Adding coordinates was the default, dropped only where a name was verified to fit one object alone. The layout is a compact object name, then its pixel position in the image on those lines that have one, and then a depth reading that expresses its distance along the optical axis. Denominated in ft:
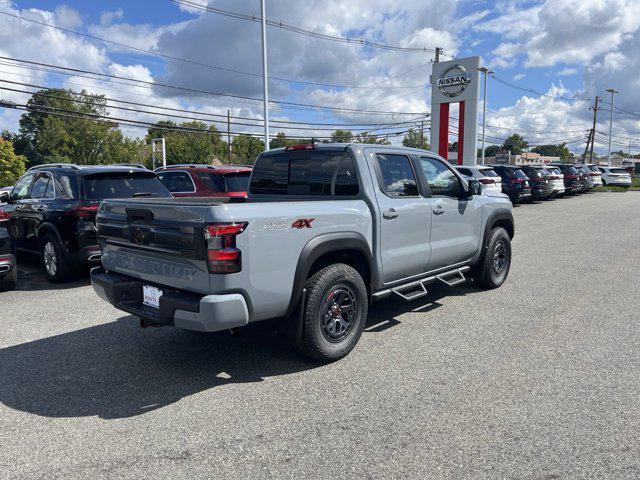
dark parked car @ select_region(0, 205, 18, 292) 21.76
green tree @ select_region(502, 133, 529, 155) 472.03
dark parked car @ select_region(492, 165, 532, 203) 66.90
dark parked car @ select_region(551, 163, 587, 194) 84.94
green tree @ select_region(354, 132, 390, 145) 174.66
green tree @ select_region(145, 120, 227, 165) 246.88
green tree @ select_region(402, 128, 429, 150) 285.02
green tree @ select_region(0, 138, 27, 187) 145.69
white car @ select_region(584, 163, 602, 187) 94.53
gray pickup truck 11.43
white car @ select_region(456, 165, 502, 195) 56.35
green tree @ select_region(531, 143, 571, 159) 553.03
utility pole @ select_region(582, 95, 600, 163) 211.61
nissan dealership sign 85.87
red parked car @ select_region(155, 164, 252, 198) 30.63
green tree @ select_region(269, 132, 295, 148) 206.15
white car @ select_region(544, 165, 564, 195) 75.41
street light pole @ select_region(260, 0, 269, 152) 64.54
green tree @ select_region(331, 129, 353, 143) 178.48
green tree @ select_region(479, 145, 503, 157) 463.42
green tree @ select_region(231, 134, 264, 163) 330.75
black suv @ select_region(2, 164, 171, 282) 22.90
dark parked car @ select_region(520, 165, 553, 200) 72.33
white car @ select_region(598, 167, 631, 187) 109.19
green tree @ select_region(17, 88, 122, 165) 211.82
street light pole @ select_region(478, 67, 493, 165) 133.75
